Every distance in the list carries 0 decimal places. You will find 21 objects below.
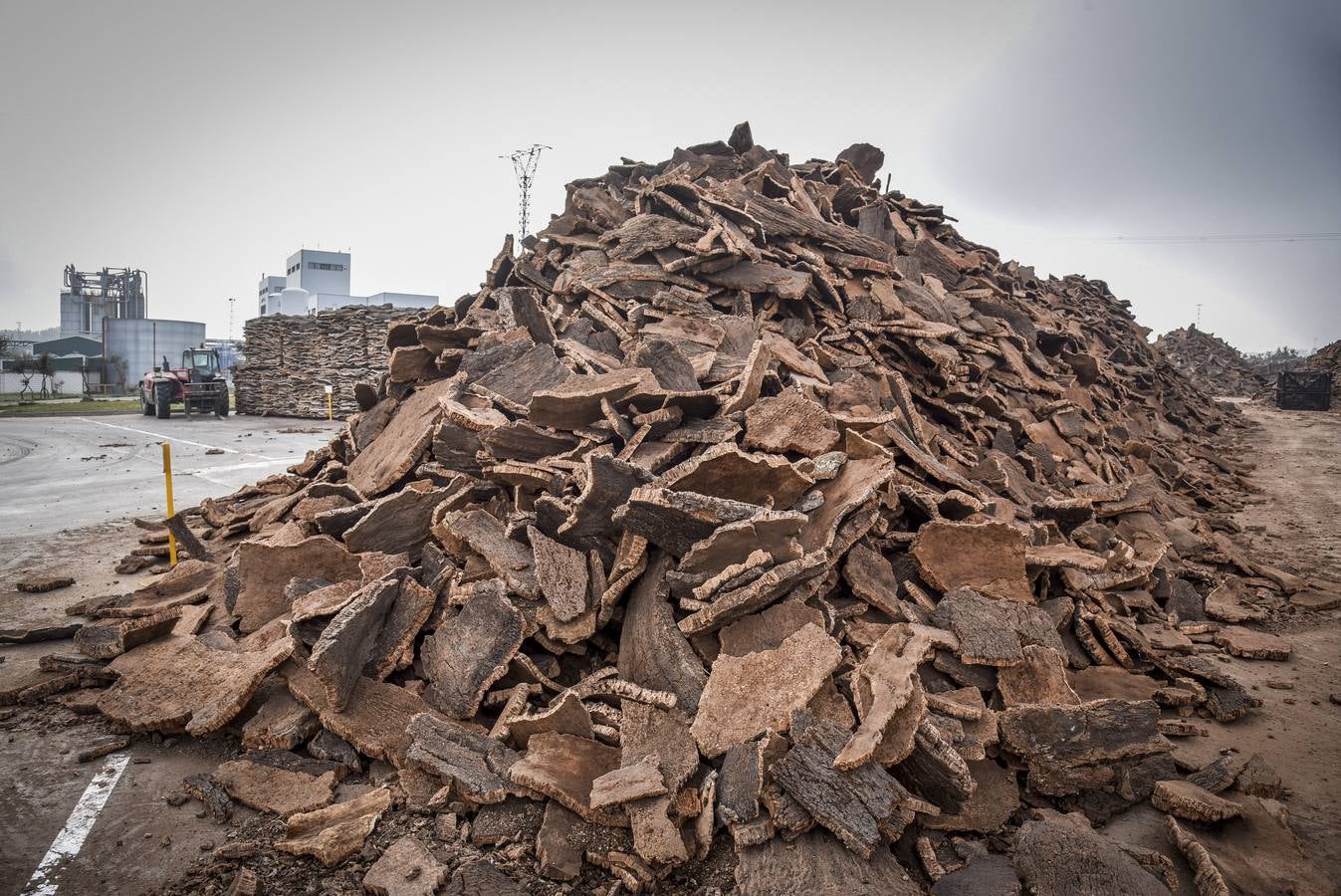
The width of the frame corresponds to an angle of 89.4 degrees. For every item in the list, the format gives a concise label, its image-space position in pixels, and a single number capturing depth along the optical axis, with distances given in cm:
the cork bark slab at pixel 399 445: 554
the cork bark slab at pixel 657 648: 354
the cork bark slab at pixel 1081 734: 334
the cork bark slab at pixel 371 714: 346
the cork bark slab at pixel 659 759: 279
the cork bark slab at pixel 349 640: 351
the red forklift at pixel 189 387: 2315
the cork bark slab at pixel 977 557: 452
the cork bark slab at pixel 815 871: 261
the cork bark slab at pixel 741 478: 414
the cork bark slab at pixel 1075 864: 263
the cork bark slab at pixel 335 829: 285
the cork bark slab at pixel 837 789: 274
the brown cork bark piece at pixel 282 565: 474
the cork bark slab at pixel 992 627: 380
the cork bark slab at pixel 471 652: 368
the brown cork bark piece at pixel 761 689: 320
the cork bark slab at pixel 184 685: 376
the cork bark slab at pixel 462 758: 310
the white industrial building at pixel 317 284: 5869
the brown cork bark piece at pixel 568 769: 298
